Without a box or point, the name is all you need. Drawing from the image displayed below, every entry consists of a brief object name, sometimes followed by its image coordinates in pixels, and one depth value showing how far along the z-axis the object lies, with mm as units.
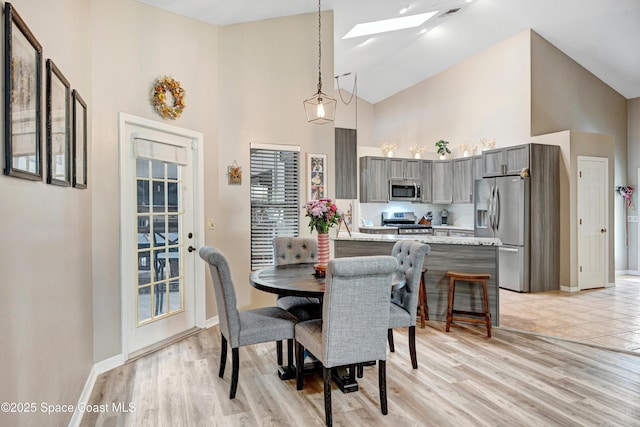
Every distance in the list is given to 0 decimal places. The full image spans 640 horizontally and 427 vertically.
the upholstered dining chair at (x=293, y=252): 3539
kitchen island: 4184
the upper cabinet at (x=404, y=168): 7609
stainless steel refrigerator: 5883
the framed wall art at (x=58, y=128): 1998
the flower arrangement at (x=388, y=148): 7590
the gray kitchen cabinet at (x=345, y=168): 5449
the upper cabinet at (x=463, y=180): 7281
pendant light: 4473
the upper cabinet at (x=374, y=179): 7449
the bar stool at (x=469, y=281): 3920
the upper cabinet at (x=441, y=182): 7723
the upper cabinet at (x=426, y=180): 7886
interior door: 6117
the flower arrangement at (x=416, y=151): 7914
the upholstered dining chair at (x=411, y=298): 3062
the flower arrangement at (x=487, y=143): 6971
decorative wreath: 3545
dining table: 2549
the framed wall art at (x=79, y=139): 2483
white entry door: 3326
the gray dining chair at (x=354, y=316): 2250
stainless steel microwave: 7613
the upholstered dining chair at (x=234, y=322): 2656
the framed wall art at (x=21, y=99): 1443
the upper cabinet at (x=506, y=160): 5984
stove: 7457
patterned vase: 3123
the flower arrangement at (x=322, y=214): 2980
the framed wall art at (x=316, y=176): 4957
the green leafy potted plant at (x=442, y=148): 7840
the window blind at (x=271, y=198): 4684
